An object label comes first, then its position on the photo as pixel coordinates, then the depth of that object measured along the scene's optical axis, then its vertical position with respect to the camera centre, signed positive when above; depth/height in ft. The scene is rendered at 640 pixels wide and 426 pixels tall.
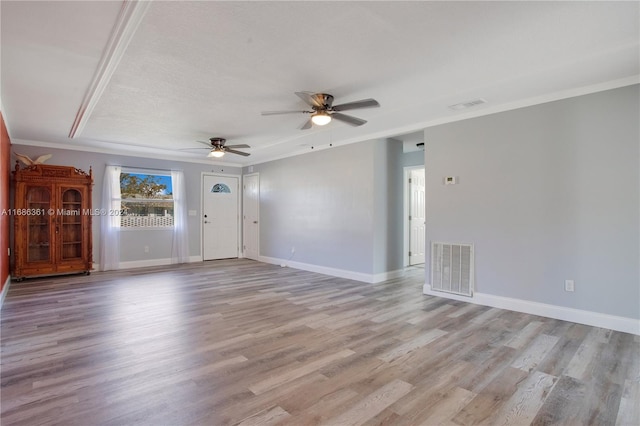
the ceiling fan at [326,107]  11.03 +3.63
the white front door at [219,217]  27.71 -0.49
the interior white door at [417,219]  23.26 -0.65
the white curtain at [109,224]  22.56 -0.82
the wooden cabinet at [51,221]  18.99 -0.50
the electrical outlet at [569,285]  11.97 -2.82
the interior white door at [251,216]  27.89 -0.44
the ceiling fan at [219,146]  19.03 +3.77
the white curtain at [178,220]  25.71 -0.66
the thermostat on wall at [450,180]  15.28 +1.39
